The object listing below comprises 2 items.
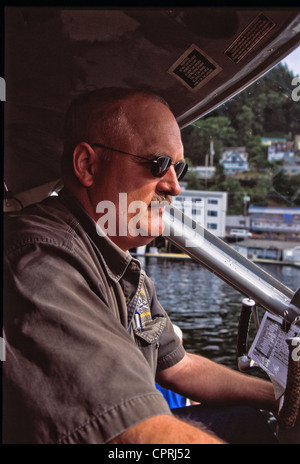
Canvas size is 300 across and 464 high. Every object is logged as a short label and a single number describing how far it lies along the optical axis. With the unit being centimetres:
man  66
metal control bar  163
